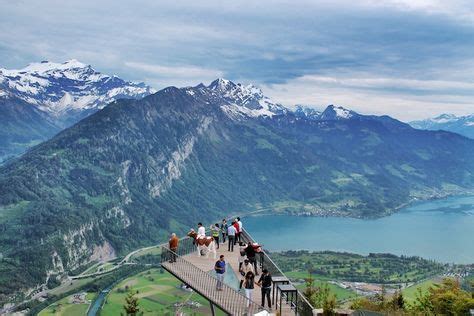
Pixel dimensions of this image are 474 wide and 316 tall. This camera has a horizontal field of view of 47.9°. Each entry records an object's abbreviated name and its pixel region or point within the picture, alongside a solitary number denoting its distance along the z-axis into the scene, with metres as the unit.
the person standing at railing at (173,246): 30.97
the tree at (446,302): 41.84
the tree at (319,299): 29.59
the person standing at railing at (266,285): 26.00
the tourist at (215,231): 35.84
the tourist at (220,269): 28.11
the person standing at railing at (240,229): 36.57
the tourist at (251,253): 30.28
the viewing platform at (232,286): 25.73
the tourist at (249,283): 26.51
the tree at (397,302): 40.53
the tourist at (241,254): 31.12
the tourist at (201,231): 34.98
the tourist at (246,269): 28.31
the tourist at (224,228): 37.69
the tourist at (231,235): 35.28
